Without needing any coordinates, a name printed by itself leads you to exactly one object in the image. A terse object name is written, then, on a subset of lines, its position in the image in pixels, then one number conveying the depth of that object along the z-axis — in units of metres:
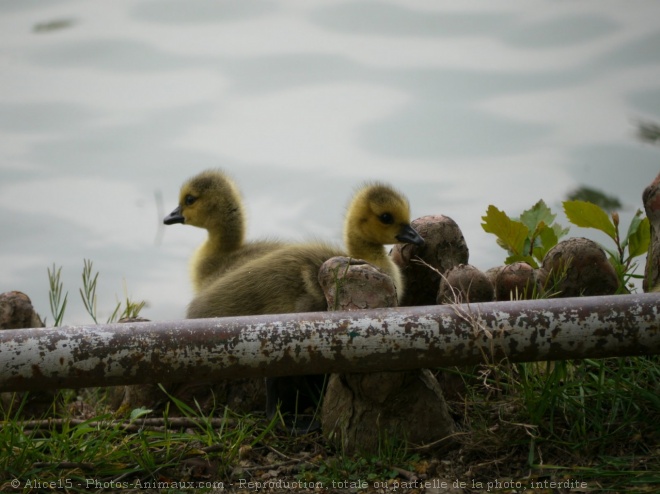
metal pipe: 5.60
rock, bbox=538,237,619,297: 7.40
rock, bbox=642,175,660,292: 7.34
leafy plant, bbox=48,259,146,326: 9.16
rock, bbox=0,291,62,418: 7.64
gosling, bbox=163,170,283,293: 9.79
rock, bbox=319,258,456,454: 6.34
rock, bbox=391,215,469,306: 8.19
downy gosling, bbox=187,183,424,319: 7.53
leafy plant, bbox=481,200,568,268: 8.66
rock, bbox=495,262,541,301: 7.49
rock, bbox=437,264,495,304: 7.11
